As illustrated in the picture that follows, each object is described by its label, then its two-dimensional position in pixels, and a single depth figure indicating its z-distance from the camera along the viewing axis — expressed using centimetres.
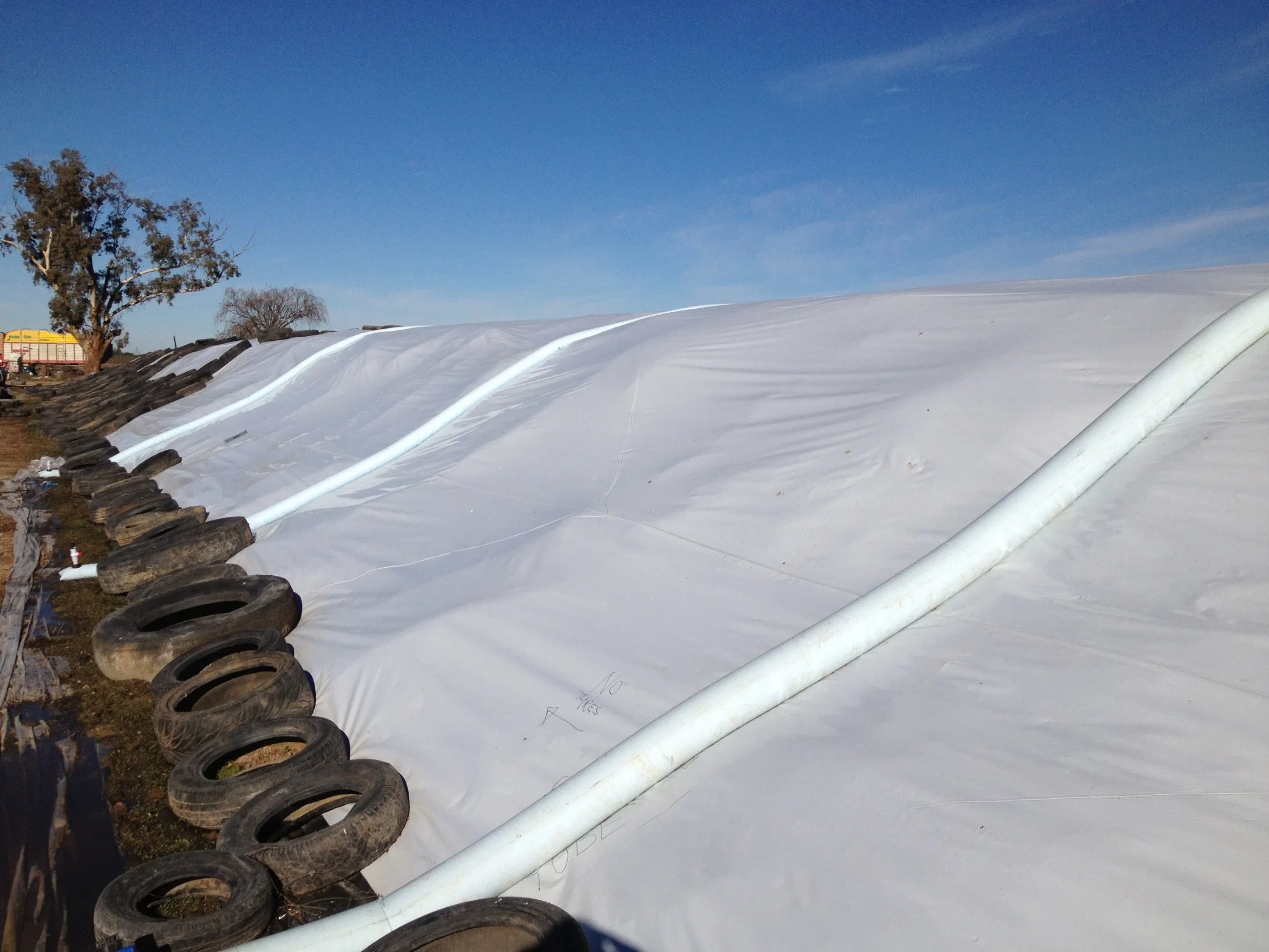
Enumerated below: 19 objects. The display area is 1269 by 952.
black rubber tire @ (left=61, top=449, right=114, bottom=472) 1193
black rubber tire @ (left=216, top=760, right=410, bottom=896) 277
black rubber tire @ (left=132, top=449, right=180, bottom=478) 1002
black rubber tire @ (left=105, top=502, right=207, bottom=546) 741
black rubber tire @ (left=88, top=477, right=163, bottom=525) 859
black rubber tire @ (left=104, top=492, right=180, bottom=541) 762
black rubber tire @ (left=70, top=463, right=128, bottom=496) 1030
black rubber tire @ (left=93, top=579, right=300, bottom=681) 462
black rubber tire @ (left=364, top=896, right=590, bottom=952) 207
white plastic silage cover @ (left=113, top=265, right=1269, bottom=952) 201
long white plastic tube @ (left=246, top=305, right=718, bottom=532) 645
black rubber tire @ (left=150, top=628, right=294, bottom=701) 431
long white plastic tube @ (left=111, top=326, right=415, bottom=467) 1154
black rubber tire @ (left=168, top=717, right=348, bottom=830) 322
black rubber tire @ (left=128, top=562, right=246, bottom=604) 539
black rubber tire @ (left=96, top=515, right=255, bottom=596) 600
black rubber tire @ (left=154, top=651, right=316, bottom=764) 369
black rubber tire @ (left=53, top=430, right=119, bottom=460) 1281
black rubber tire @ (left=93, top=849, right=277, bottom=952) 244
